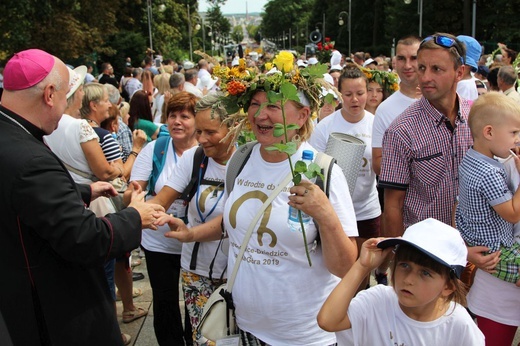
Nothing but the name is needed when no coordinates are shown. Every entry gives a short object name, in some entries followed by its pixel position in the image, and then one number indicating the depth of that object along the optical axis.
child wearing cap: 2.30
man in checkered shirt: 3.35
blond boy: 2.92
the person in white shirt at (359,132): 4.95
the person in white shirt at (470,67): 4.64
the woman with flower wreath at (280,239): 2.69
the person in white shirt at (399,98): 4.49
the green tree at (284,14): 130.00
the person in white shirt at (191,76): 11.52
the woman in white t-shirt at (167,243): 4.16
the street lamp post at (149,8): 32.94
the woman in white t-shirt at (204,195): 3.56
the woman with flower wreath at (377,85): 6.48
